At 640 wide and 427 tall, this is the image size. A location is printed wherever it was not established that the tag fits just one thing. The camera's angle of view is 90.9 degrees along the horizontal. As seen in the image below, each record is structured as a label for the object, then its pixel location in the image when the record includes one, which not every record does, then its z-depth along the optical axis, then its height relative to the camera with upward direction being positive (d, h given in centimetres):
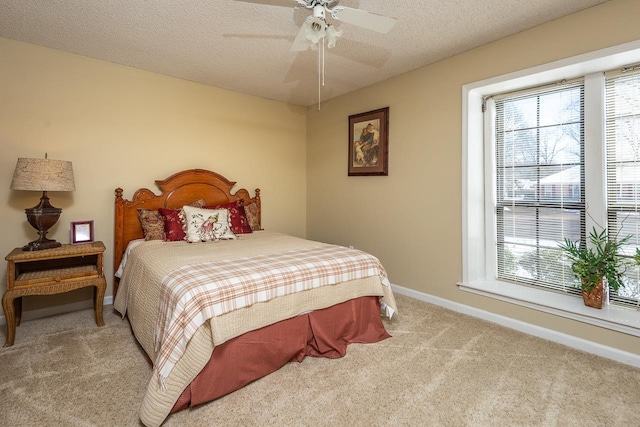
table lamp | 250 +23
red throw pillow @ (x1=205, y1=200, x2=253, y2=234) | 363 -6
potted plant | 229 -41
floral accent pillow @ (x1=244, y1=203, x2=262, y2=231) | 393 -5
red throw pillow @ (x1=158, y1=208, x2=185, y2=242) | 315 -14
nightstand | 236 -51
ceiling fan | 189 +118
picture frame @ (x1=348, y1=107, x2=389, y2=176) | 367 +83
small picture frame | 297 -19
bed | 167 -62
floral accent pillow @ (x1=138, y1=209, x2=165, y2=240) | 318 -12
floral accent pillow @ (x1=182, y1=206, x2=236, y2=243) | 315 -13
